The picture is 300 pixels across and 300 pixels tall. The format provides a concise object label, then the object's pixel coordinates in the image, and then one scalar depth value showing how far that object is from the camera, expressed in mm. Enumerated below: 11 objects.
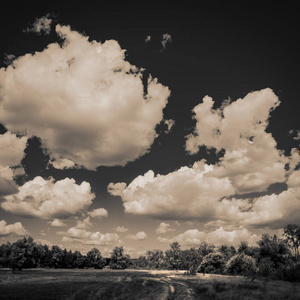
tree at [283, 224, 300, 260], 100812
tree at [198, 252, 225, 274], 112619
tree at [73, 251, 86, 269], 167462
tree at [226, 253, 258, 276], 71562
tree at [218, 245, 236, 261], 182725
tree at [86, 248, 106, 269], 175175
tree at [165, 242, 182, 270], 192725
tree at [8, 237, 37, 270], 100750
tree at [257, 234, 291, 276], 76438
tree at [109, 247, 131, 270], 176500
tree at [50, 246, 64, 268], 154875
